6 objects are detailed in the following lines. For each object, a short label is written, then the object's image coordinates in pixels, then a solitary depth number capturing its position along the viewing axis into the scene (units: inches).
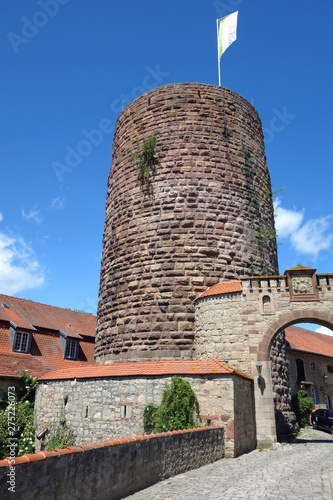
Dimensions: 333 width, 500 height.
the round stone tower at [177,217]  511.8
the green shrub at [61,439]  425.8
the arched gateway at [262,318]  416.8
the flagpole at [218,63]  700.8
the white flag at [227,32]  706.8
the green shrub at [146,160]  589.9
